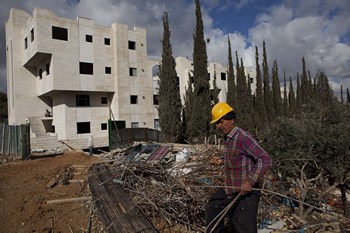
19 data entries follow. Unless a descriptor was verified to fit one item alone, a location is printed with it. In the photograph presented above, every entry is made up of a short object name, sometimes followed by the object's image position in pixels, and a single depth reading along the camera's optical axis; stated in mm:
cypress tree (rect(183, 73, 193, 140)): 22084
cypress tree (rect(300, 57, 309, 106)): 41438
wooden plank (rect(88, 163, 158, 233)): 3971
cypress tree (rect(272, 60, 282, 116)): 34906
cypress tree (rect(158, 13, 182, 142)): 21109
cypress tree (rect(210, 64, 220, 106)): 27016
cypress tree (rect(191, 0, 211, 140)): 20875
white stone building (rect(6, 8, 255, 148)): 20953
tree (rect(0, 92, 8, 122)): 41938
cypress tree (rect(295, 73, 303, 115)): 39538
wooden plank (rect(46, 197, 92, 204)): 5801
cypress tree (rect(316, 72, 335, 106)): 38938
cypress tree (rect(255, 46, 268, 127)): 32875
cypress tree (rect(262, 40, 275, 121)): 33875
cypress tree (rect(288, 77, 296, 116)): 40019
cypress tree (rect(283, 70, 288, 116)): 36647
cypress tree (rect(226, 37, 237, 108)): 29484
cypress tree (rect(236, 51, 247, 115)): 29391
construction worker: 2943
